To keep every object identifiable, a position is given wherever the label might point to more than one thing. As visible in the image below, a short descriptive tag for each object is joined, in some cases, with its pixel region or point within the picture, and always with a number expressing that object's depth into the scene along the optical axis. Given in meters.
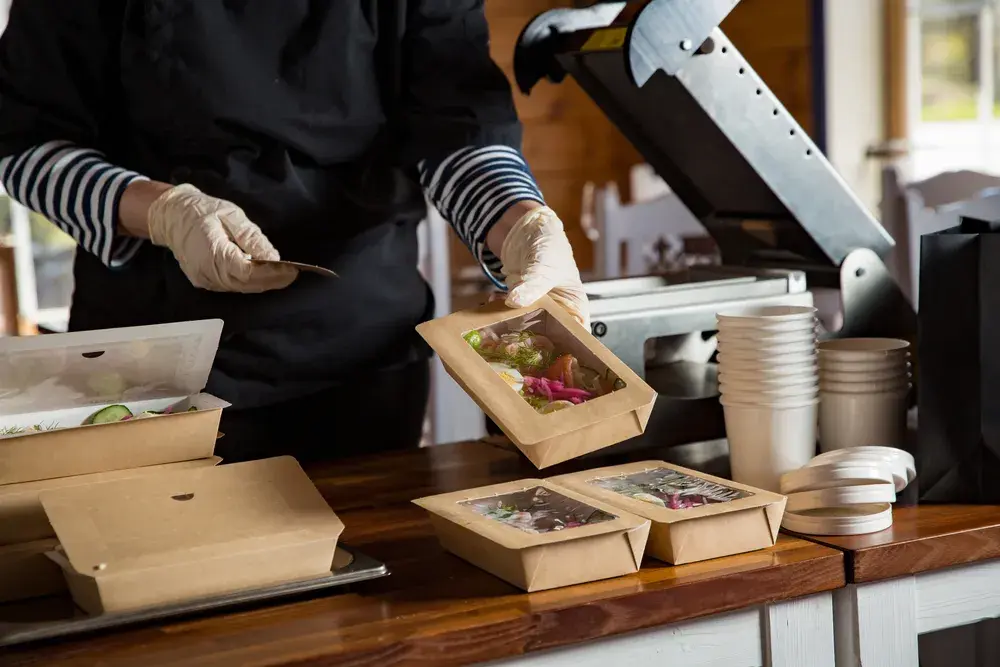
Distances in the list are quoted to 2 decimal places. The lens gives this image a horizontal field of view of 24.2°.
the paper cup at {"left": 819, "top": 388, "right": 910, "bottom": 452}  2.37
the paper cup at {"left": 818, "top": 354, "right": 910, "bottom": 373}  2.35
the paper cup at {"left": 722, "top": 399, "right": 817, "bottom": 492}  2.29
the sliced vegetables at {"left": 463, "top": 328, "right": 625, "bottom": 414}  2.19
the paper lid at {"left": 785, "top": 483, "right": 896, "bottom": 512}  2.21
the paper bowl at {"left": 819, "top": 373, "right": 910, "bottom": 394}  2.36
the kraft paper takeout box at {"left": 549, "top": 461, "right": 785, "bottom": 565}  2.11
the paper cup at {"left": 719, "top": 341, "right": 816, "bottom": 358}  2.28
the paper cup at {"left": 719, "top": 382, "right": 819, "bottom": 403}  2.29
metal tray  2.01
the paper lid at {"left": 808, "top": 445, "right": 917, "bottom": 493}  2.23
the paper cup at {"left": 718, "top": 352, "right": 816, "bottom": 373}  2.28
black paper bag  2.26
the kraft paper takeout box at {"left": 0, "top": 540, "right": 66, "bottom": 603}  2.10
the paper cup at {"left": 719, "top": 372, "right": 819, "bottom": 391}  2.29
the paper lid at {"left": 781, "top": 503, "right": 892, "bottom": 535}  2.19
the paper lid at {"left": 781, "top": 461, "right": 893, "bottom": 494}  2.21
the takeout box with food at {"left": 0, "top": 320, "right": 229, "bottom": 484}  2.15
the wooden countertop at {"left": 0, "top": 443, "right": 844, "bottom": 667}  1.98
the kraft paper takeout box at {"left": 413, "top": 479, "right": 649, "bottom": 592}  2.06
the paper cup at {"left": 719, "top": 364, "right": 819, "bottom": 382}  2.29
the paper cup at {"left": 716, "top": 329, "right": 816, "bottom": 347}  2.28
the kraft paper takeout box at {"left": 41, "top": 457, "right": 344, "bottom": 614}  2.03
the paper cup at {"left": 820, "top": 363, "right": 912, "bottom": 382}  2.36
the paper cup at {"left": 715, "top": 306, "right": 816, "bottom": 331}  2.27
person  2.61
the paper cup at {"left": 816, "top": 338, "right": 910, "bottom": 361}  2.36
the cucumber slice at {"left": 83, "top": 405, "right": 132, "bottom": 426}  2.19
